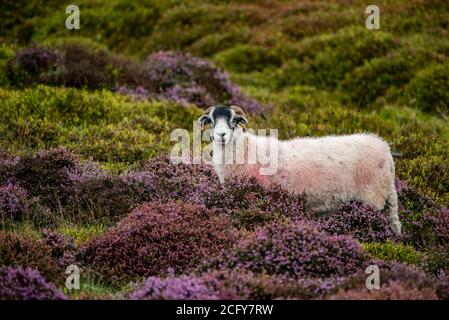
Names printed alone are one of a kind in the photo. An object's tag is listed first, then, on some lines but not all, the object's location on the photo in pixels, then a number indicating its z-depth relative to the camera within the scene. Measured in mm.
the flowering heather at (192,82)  17047
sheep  9398
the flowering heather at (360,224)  8844
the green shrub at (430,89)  17469
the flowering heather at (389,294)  6090
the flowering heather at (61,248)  7453
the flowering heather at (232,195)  8641
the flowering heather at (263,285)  6293
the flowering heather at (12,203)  8680
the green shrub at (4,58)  15781
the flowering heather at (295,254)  7043
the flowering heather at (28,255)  6914
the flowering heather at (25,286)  6160
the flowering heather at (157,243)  7402
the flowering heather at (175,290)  6227
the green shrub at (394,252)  7965
